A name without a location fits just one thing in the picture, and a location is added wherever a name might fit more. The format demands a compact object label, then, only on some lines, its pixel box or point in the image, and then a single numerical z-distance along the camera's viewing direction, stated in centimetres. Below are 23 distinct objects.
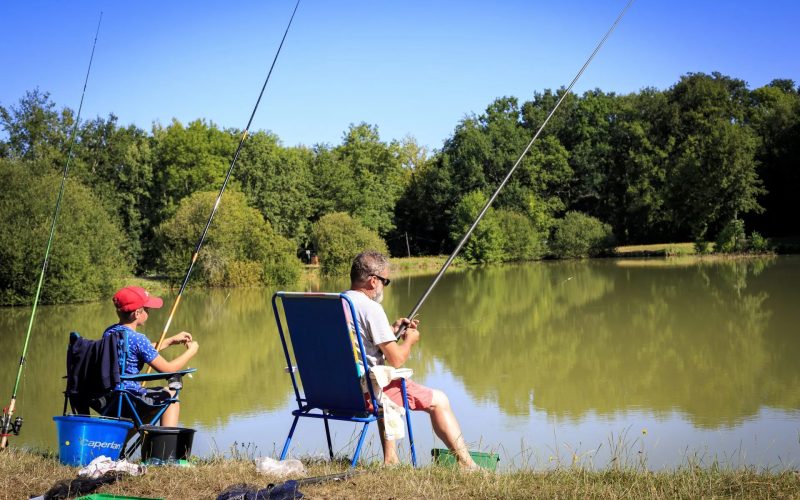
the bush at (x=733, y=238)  3431
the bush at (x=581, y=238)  3872
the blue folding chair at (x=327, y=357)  369
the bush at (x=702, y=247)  3512
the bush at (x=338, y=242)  3059
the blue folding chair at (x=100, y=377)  400
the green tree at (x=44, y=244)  1986
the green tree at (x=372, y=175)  4100
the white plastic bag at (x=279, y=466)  350
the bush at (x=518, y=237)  3922
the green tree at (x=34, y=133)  3045
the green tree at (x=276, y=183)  3675
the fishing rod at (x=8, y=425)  452
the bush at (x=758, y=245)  3366
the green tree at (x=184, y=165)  3550
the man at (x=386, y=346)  381
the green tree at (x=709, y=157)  3550
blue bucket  380
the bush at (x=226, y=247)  2603
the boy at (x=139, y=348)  412
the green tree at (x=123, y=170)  3497
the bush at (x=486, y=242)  3809
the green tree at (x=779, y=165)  3800
